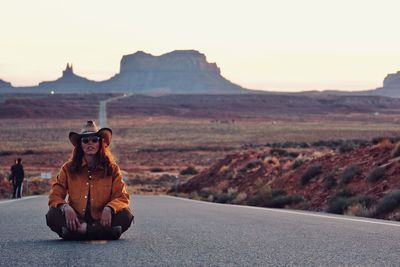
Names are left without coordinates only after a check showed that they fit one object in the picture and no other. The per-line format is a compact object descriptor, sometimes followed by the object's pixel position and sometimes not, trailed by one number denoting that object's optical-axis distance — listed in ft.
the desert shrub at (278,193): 77.87
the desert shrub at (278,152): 131.23
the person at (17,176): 88.18
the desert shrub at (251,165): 117.19
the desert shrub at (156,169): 190.41
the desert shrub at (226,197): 89.45
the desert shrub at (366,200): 58.08
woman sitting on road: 27.40
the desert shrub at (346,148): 92.95
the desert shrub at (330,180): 74.38
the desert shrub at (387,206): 52.34
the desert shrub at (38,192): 121.74
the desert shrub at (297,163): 97.31
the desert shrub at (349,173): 72.23
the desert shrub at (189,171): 172.92
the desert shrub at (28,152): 243.19
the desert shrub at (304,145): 198.57
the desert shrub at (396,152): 74.23
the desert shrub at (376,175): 67.51
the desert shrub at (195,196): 100.74
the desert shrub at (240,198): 84.26
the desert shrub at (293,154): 128.69
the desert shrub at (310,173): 82.53
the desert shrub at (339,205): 59.36
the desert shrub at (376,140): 89.71
